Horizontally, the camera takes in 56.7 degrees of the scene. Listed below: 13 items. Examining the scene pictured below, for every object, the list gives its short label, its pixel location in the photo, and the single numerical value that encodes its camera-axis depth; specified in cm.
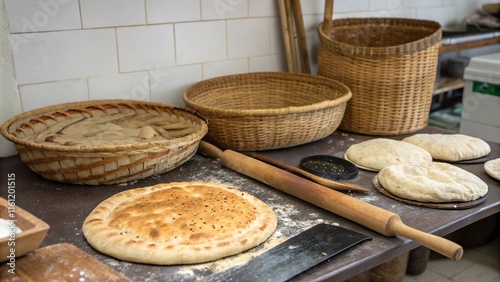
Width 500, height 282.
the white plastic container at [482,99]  205
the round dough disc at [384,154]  145
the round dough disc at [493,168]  137
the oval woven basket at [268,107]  150
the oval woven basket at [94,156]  121
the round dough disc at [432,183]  121
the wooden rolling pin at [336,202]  97
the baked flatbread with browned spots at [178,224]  94
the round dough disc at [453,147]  151
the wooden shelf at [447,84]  243
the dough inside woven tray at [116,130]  135
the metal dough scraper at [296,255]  89
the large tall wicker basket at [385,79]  170
